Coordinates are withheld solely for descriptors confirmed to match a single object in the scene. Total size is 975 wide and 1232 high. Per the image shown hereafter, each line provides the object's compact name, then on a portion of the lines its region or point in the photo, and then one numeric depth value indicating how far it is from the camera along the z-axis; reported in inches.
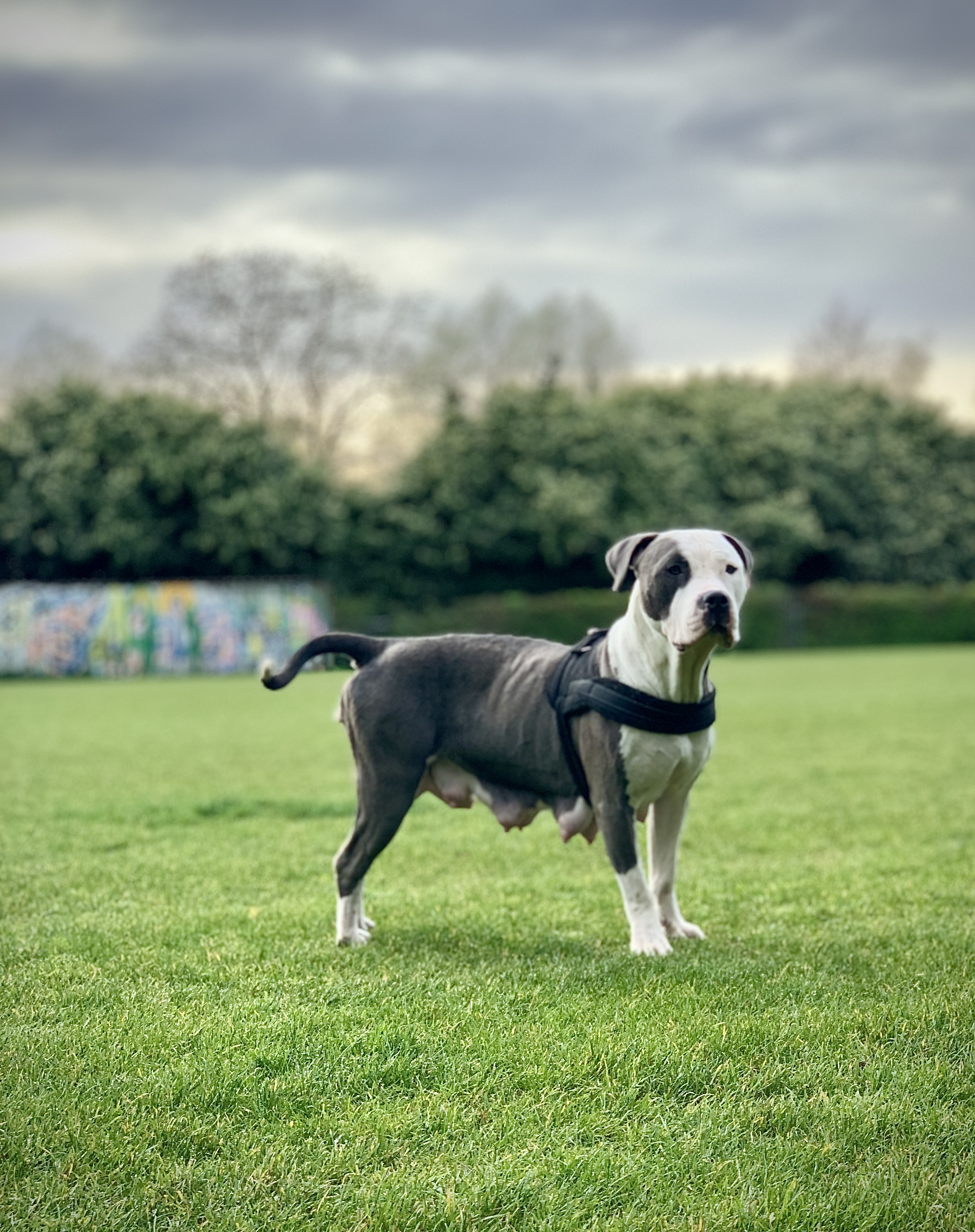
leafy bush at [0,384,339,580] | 1294.3
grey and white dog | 174.4
